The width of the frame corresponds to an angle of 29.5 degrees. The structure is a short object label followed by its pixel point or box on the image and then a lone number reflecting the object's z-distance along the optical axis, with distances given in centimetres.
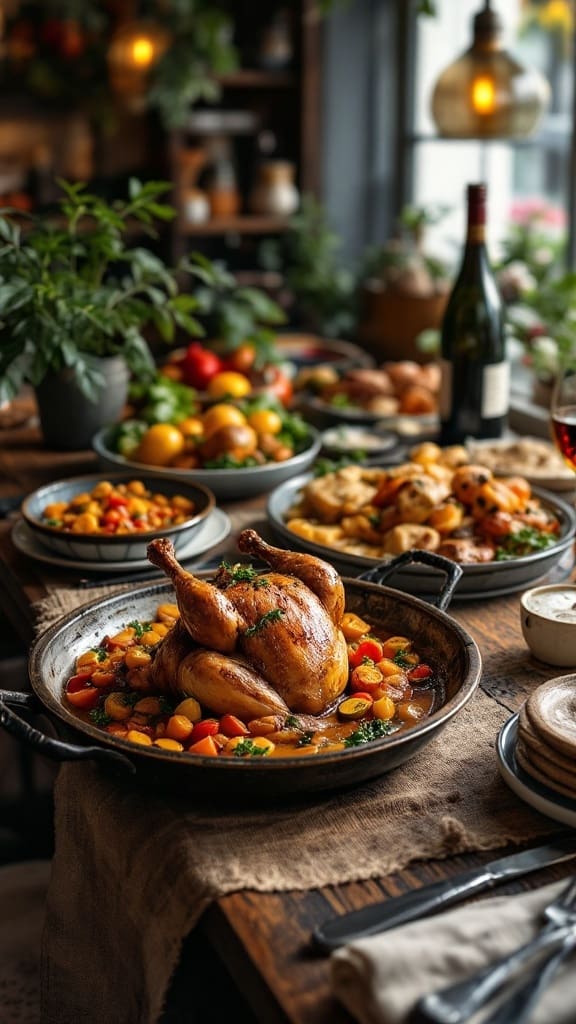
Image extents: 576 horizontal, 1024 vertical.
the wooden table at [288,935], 94
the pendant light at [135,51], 454
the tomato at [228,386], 300
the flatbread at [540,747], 116
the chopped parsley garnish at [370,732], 124
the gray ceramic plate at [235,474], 232
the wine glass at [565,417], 174
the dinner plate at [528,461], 229
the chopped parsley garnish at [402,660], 144
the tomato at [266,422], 258
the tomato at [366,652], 143
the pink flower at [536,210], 531
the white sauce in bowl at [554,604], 154
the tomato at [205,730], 124
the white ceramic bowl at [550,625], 152
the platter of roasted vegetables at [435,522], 180
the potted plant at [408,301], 395
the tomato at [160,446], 245
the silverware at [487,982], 85
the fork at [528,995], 85
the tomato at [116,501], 206
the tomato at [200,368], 319
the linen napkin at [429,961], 87
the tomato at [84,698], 135
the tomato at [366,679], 136
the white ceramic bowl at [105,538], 191
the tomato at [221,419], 251
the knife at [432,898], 100
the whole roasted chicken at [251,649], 125
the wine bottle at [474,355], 253
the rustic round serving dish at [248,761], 113
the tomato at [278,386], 309
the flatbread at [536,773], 117
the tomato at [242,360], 326
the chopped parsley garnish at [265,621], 127
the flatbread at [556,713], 115
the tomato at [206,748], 120
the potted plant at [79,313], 234
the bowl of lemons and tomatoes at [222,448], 235
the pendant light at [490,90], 270
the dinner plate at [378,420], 281
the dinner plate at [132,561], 193
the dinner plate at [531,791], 116
